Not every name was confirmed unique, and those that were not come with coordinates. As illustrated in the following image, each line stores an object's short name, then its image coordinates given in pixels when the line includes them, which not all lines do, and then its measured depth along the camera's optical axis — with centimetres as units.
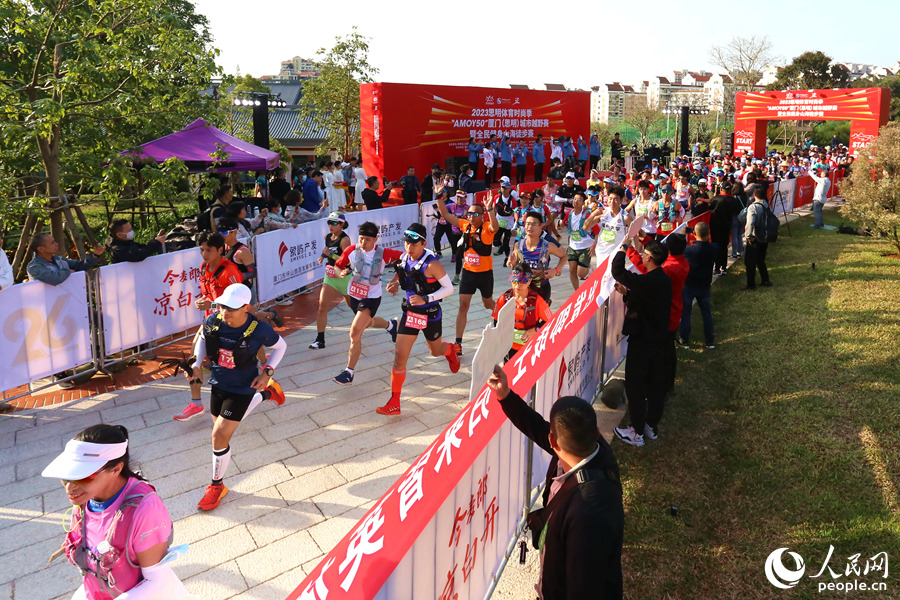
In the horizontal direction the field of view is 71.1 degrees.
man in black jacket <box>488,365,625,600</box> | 255
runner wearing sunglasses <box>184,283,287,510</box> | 489
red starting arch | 3316
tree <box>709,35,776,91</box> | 5422
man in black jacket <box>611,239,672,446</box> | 576
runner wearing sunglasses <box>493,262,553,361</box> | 618
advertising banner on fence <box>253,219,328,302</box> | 1041
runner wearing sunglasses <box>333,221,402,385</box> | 739
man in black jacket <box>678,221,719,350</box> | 882
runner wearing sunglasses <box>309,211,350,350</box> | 826
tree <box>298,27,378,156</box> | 2534
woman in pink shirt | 266
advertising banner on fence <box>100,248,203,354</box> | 765
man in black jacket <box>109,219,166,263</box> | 775
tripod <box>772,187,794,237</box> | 1963
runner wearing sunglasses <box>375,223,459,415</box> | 669
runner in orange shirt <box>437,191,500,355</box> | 813
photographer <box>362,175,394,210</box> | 1448
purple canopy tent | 1229
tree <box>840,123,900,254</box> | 1341
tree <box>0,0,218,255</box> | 766
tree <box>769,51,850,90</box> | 5772
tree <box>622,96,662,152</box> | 5287
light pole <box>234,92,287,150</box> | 1619
